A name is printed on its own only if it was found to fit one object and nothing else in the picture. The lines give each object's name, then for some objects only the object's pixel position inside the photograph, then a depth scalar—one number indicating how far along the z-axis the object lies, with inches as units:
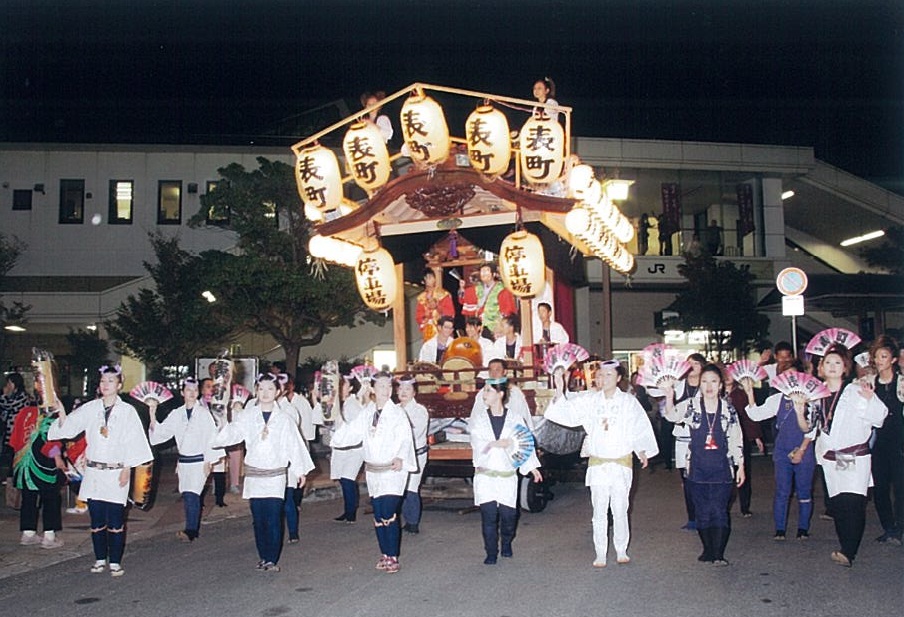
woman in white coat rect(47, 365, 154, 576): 277.0
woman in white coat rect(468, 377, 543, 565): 285.1
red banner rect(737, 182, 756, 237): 1012.5
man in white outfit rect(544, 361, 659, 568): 275.6
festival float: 399.9
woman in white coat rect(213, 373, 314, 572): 277.7
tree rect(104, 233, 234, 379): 758.9
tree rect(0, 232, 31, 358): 873.5
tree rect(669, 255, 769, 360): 812.0
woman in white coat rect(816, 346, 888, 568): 264.8
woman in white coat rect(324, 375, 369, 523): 381.7
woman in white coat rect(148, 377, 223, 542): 333.1
